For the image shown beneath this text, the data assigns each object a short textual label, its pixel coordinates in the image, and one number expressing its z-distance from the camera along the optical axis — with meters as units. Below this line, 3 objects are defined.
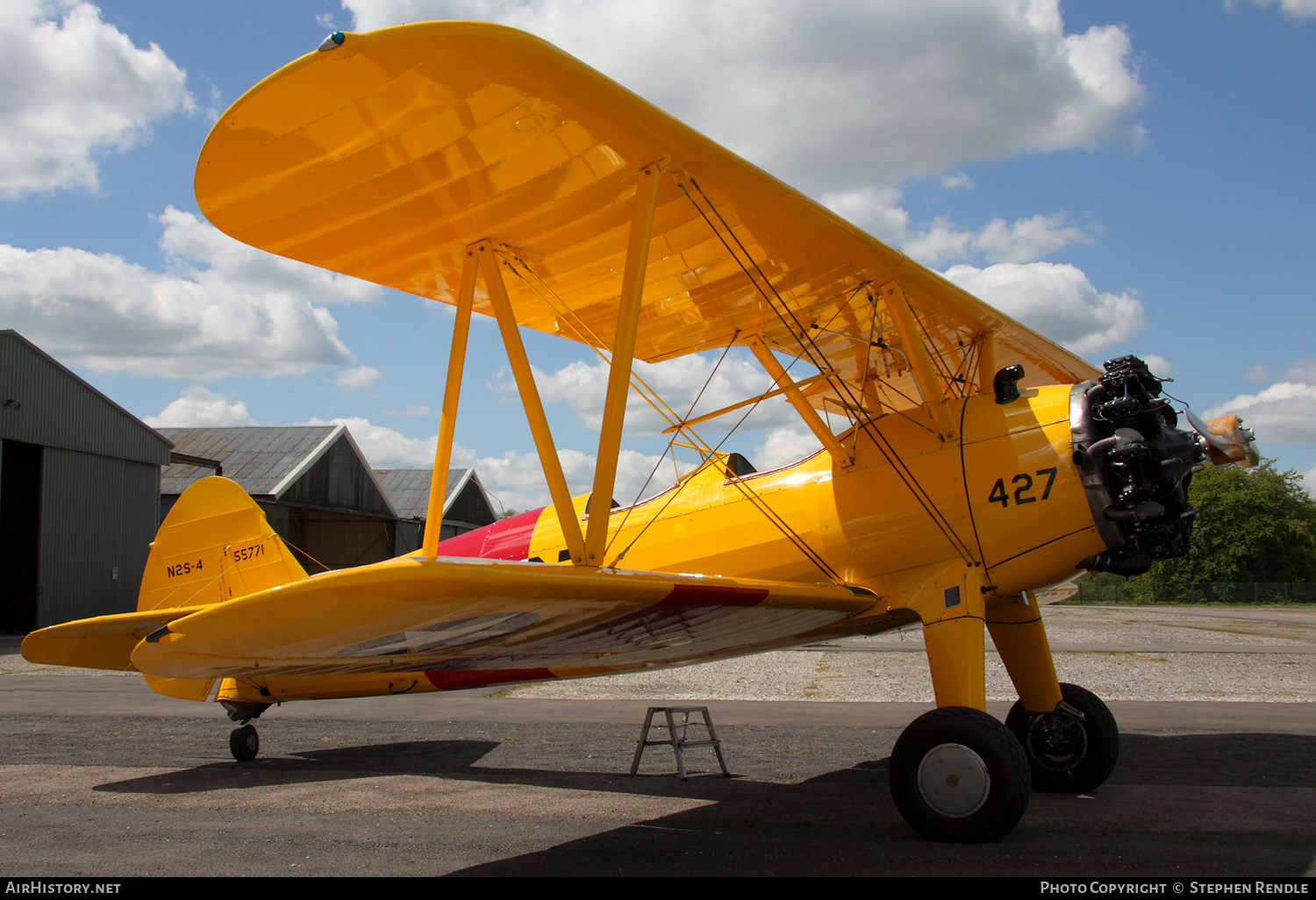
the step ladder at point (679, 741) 6.52
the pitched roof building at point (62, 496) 23.17
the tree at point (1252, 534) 53.41
